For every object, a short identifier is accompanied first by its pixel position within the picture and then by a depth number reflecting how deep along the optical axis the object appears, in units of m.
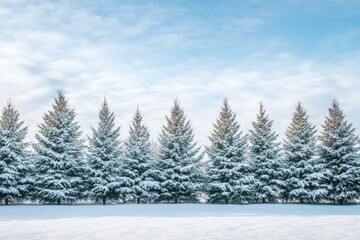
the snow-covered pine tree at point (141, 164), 34.91
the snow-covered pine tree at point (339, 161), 33.94
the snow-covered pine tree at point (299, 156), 34.97
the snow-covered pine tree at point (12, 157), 31.06
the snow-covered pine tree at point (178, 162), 34.88
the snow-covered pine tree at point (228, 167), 33.94
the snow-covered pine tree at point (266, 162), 35.34
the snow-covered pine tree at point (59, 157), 31.89
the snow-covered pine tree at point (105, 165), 33.59
